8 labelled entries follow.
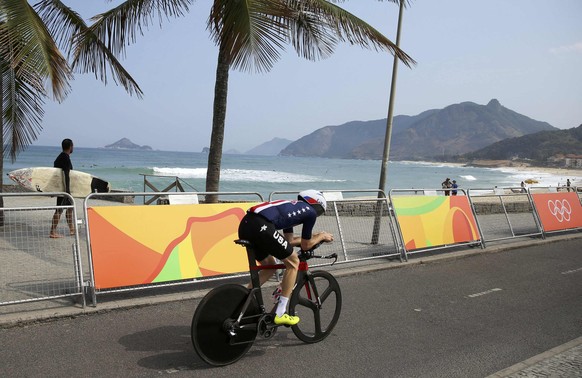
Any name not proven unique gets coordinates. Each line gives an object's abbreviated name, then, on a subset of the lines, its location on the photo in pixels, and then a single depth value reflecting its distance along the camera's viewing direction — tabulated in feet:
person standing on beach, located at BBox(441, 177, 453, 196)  84.42
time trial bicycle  14.34
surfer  32.53
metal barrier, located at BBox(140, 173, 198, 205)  60.88
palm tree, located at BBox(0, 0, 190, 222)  28.04
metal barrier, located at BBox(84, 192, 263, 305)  19.57
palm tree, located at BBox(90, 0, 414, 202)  26.66
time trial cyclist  15.02
